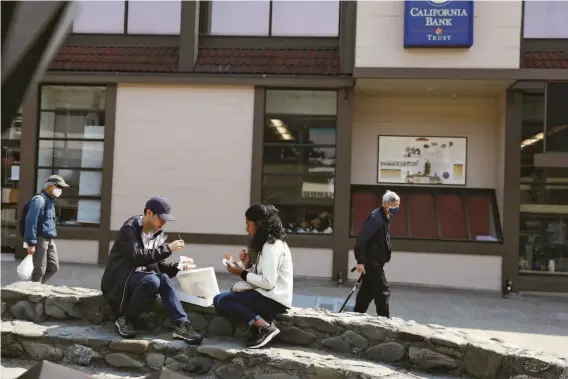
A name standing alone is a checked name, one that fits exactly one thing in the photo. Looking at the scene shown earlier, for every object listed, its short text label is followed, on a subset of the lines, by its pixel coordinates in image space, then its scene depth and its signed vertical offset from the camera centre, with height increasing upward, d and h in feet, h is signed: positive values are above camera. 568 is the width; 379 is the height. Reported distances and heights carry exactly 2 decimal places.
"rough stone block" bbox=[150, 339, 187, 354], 16.40 -4.89
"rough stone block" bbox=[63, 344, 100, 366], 16.85 -5.41
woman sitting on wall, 16.38 -2.74
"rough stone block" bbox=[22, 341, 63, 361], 17.07 -5.39
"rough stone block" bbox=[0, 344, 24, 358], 17.22 -5.46
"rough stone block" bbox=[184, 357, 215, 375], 16.33 -5.42
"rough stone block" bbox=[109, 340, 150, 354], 16.60 -4.98
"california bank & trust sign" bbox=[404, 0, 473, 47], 33.50 +11.54
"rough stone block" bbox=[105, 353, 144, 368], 16.60 -5.47
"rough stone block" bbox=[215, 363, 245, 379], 15.98 -5.47
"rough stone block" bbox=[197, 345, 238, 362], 16.05 -4.92
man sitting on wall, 16.75 -2.80
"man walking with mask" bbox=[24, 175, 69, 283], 23.15 -1.74
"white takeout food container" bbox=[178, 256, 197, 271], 17.72 -2.45
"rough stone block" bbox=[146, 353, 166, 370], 16.44 -5.36
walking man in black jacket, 21.67 -2.35
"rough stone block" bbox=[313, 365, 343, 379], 15.04 -5.07
